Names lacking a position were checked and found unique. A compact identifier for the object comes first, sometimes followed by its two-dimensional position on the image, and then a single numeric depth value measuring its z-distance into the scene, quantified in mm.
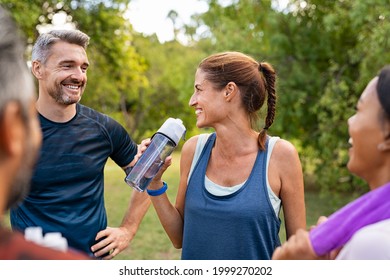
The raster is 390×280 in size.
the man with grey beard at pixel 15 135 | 846
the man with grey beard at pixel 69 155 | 2727
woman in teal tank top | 2359
